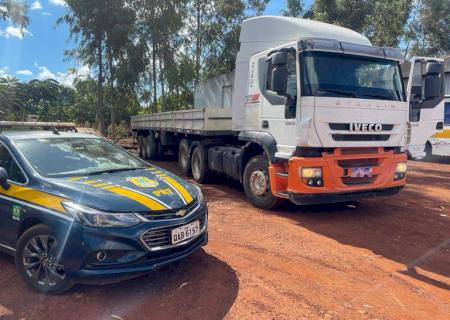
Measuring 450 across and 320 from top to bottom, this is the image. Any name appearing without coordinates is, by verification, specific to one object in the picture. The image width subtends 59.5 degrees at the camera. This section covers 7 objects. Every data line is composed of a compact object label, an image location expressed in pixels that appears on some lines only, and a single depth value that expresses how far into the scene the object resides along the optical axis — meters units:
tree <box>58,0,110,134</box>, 18.84
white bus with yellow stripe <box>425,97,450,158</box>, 15.16
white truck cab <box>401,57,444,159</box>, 6.59
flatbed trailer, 9.05
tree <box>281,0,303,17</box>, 20.03
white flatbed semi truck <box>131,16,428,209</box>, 5.95
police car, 3.45
